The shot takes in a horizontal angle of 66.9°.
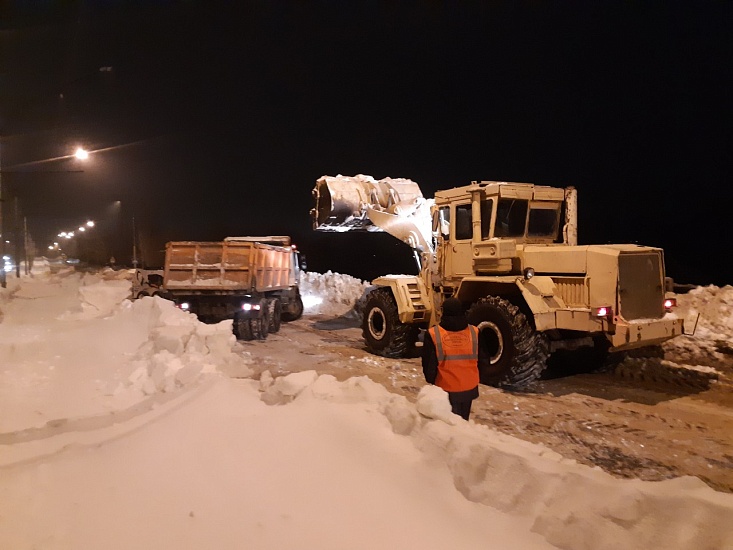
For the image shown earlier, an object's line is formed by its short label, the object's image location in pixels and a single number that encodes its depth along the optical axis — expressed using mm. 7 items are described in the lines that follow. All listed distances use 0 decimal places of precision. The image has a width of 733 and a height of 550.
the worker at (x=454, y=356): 5082
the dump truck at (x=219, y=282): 12766
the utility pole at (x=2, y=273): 20491
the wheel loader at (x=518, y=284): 7742
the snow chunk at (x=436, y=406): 4246
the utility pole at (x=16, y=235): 31891
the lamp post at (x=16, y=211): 16609
